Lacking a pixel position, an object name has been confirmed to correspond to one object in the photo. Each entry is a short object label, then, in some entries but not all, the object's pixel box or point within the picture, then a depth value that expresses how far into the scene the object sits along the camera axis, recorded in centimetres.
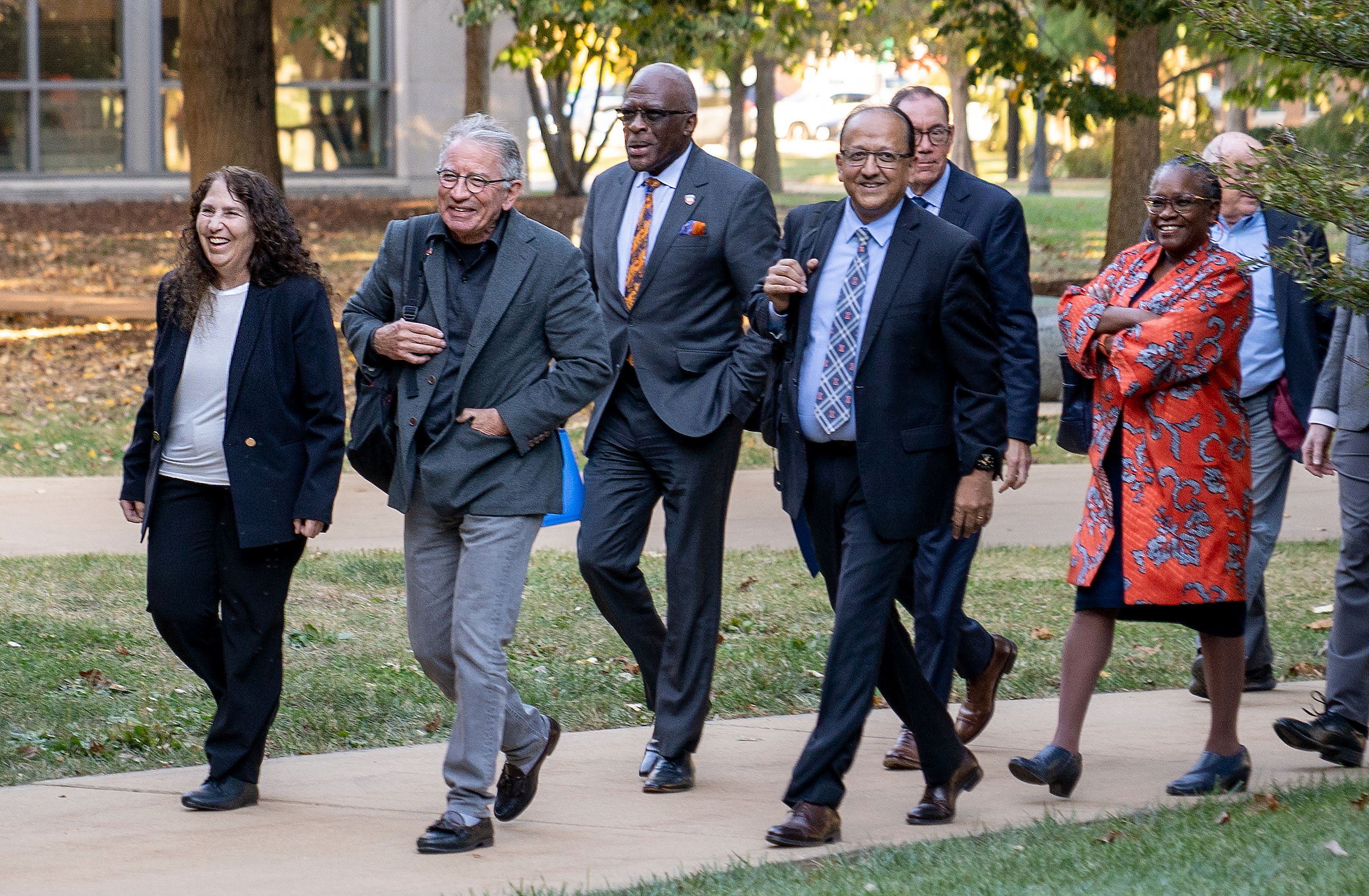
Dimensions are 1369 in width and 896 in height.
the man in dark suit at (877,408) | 952
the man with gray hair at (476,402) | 953
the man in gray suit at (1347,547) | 1113
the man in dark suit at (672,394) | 1098
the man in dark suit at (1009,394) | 1105
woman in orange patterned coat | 1006
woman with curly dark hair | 1008
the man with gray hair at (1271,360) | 1250
